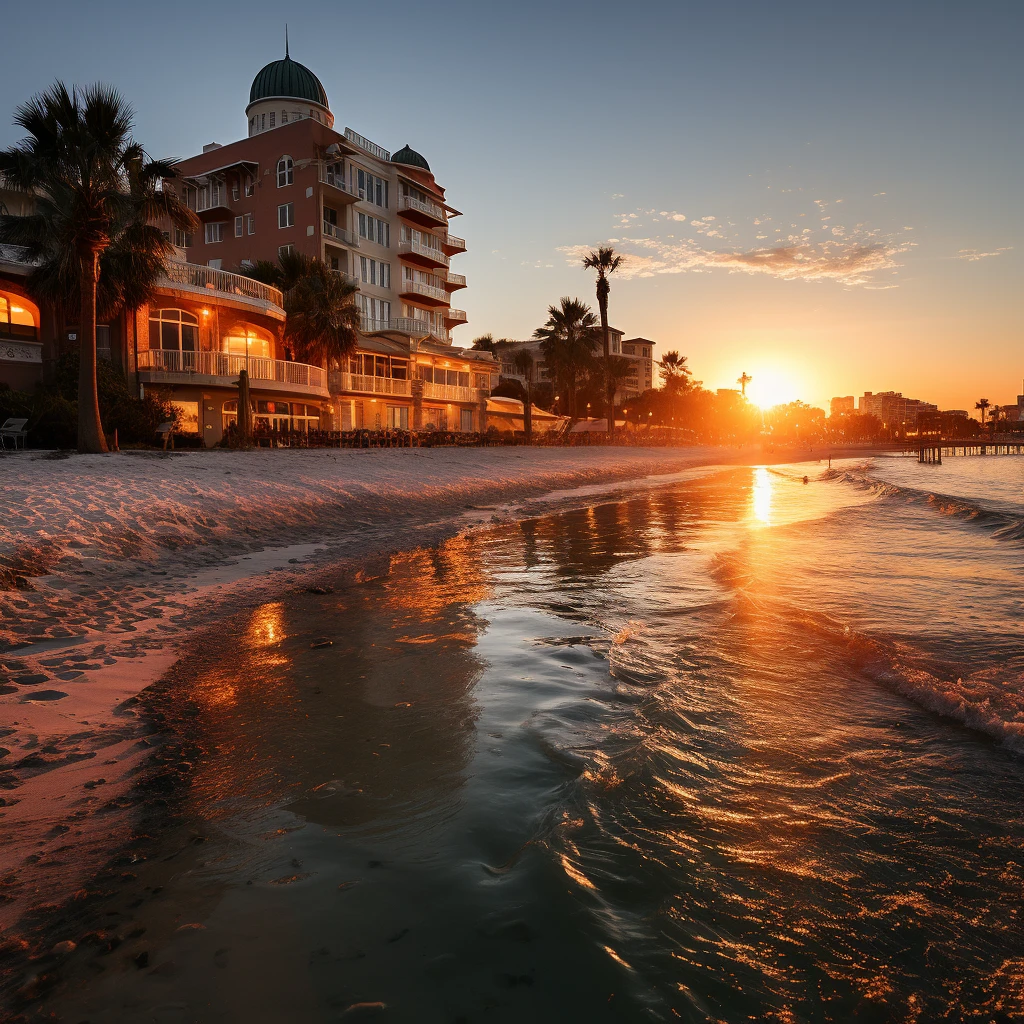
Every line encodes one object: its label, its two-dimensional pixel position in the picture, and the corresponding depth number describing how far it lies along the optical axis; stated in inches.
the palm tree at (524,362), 3449.8
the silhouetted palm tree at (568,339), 2385.6
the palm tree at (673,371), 4049.5
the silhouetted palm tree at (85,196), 685.3
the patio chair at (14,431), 764.0
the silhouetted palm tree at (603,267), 2185.0
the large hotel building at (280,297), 1038.4
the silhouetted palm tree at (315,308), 1269.7
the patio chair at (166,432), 890.7
